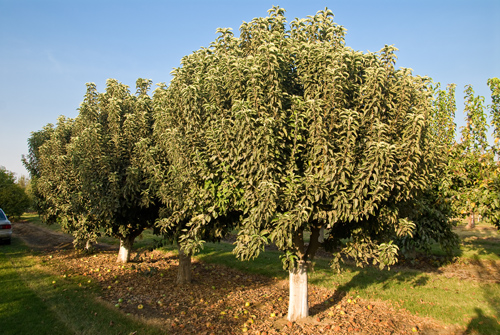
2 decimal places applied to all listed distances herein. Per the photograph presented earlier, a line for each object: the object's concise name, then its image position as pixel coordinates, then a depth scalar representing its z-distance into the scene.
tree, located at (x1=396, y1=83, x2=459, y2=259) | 13.45
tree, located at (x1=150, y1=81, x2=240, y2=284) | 7.60
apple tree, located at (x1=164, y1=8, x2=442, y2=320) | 6.26
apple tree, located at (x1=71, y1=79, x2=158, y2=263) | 10.47
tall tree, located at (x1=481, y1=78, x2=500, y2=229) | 11.95
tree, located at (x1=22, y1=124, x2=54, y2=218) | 21.67
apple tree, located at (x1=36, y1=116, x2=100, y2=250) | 13.45
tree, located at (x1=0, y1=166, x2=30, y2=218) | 35.00
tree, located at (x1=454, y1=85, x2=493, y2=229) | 12.95
